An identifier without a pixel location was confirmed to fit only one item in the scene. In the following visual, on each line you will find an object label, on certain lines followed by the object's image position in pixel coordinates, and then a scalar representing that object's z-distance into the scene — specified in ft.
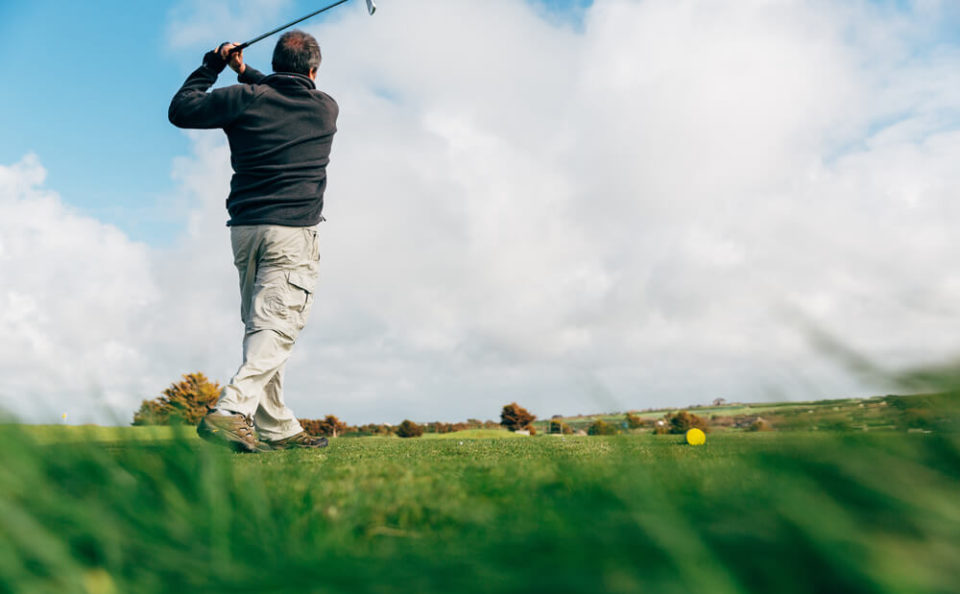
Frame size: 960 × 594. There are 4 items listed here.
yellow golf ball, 15.79
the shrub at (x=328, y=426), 27.35
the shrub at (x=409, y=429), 27.85
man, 14.30
